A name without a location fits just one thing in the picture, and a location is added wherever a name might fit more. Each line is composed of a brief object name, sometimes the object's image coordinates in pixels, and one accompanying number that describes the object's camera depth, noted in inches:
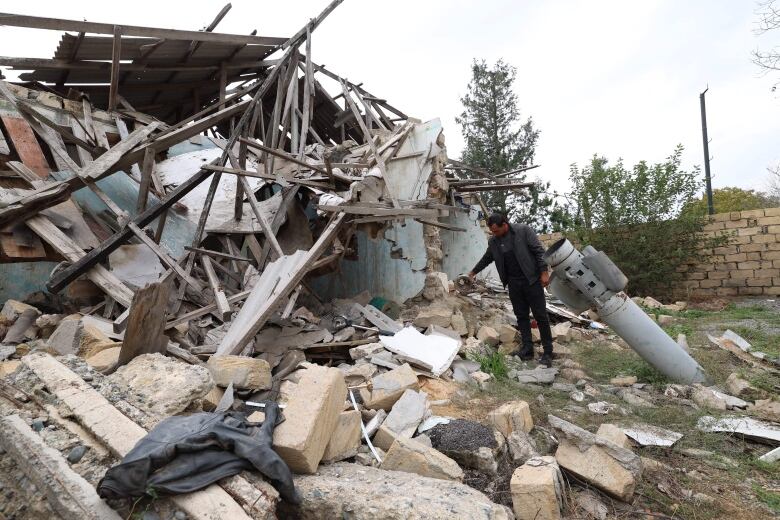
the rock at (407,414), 126.6
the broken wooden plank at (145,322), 124.1
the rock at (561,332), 242.5
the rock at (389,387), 140.5
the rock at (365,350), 186.9
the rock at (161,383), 101.6
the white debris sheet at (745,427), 125.7
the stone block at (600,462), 100.7
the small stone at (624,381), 181.2
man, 202.1
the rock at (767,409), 141.4
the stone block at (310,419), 87.2
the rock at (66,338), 146.3
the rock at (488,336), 231.0
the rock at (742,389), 161.0
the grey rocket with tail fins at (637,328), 176.6
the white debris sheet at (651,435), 123.6
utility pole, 566.1
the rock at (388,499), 75.5
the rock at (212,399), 116.4
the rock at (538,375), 180.5
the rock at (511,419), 126.0
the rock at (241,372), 127.5
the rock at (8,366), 129.9
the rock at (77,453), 82.4
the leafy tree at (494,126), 781.9
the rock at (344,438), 101.0
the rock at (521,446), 113.2
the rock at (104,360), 128.4
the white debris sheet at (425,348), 179.2
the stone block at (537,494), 90.0
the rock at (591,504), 97.1
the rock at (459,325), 238.8
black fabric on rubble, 70.2
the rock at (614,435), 116.7
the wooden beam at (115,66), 234.1
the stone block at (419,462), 99.4
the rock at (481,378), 170.4
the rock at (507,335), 236.8
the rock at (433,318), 235.0
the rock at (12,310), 177.5
